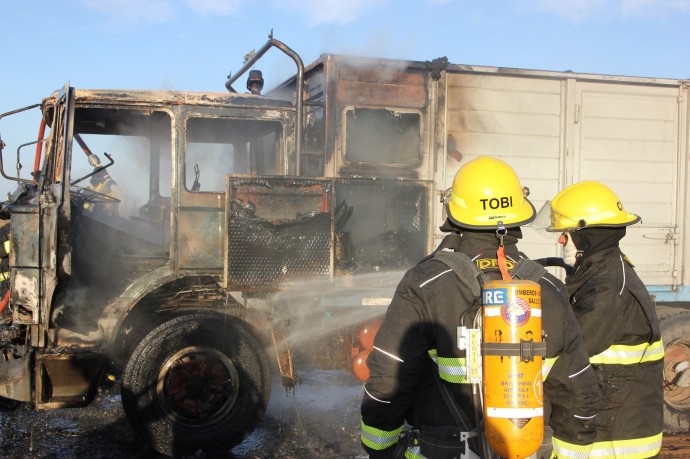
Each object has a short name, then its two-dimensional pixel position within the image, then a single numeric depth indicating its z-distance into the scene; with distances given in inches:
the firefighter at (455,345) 89.5
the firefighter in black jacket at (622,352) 120.1
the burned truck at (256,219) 200.8
